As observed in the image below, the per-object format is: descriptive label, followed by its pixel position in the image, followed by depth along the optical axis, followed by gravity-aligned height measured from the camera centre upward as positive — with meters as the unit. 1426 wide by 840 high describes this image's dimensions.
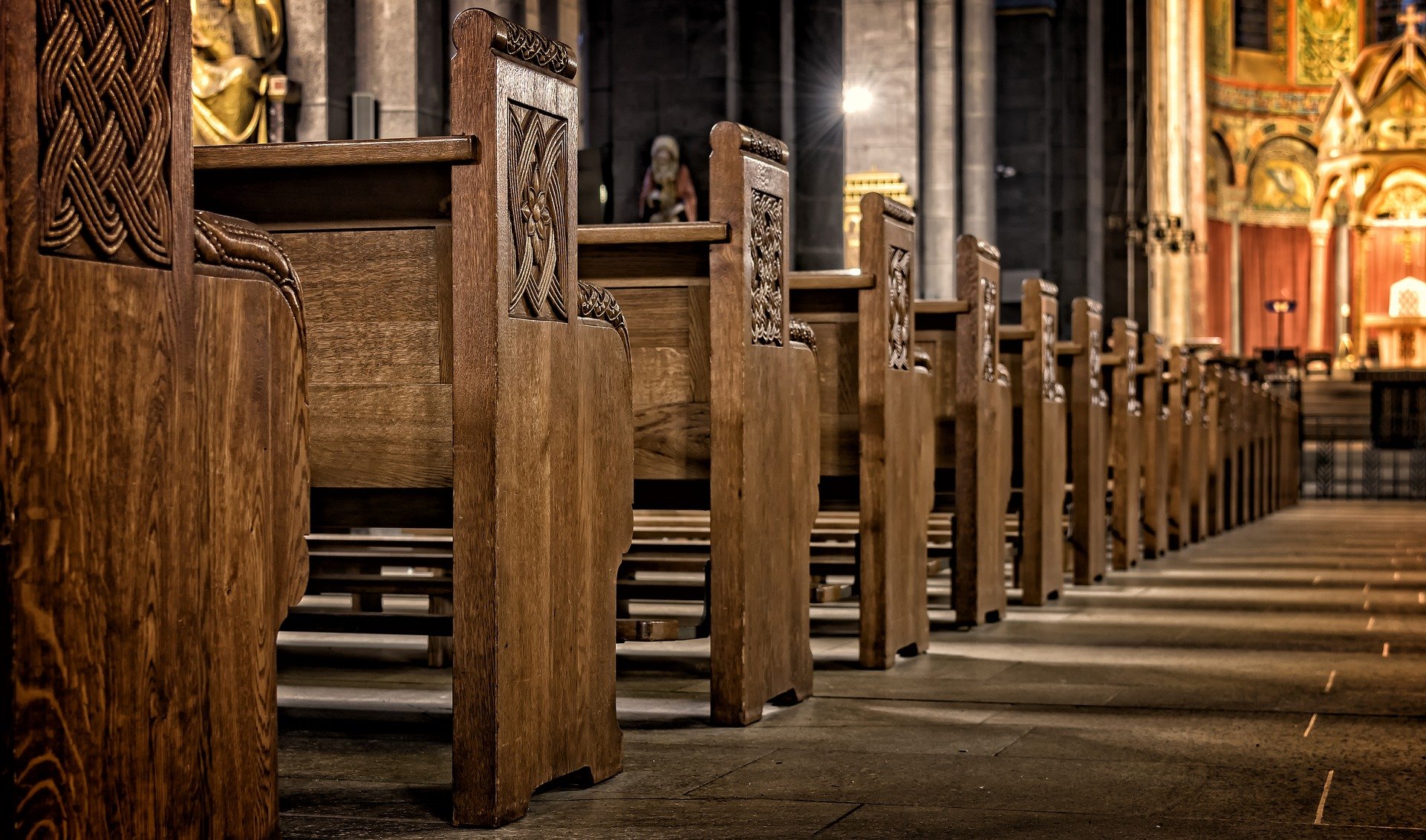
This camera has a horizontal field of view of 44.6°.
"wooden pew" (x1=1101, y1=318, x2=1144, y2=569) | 7.46 -0.16
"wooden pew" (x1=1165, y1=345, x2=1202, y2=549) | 9.02 -0.15
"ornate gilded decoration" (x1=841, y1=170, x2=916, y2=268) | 13.98 +1.81
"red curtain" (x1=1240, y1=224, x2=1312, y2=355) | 31.77 +2.54
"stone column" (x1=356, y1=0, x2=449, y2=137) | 8.62 +1.75
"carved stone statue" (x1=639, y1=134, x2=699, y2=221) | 9.72 +1.26
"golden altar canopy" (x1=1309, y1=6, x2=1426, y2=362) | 27.98 +4.35
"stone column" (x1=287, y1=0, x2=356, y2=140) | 8.43 +1.71
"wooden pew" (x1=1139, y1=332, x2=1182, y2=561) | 8.24 -0.17
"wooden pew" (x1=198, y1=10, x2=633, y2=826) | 2.38 +0.06
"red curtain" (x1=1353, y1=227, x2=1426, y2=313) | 31.05 +2.75
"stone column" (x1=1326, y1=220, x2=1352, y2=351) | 30.09 +2.65
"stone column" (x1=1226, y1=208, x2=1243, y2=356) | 31.41 +2.46
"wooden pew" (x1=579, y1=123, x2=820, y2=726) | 3.31 +0.03
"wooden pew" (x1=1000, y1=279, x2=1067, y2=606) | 5.92 -0.09
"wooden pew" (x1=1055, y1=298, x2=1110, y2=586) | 6.68 -0.11
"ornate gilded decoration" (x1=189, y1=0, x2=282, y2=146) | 8.00 +1.63
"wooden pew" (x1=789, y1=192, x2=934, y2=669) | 4.23 -0.01
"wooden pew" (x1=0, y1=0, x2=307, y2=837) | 1.52 -0.04
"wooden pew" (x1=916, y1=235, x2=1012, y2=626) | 5.18 -0.01
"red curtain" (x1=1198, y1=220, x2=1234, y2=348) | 31.28 +2.45
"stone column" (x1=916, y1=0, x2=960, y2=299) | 15.02 +2.42
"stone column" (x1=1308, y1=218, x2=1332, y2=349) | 30.50 +2.19
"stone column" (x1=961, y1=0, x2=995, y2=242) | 15.84 +2.72
